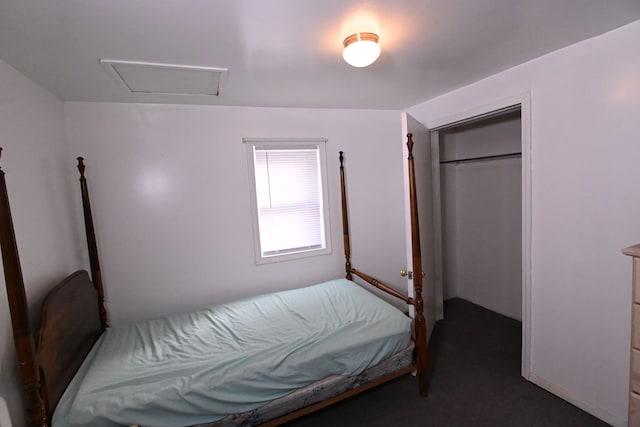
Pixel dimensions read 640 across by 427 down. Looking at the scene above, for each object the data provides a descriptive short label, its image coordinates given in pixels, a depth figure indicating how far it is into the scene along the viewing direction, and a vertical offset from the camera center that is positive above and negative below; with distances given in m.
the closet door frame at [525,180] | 1.96 +0.04
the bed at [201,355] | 1.29 -0.88
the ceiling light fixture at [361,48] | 1.40 +0.72
